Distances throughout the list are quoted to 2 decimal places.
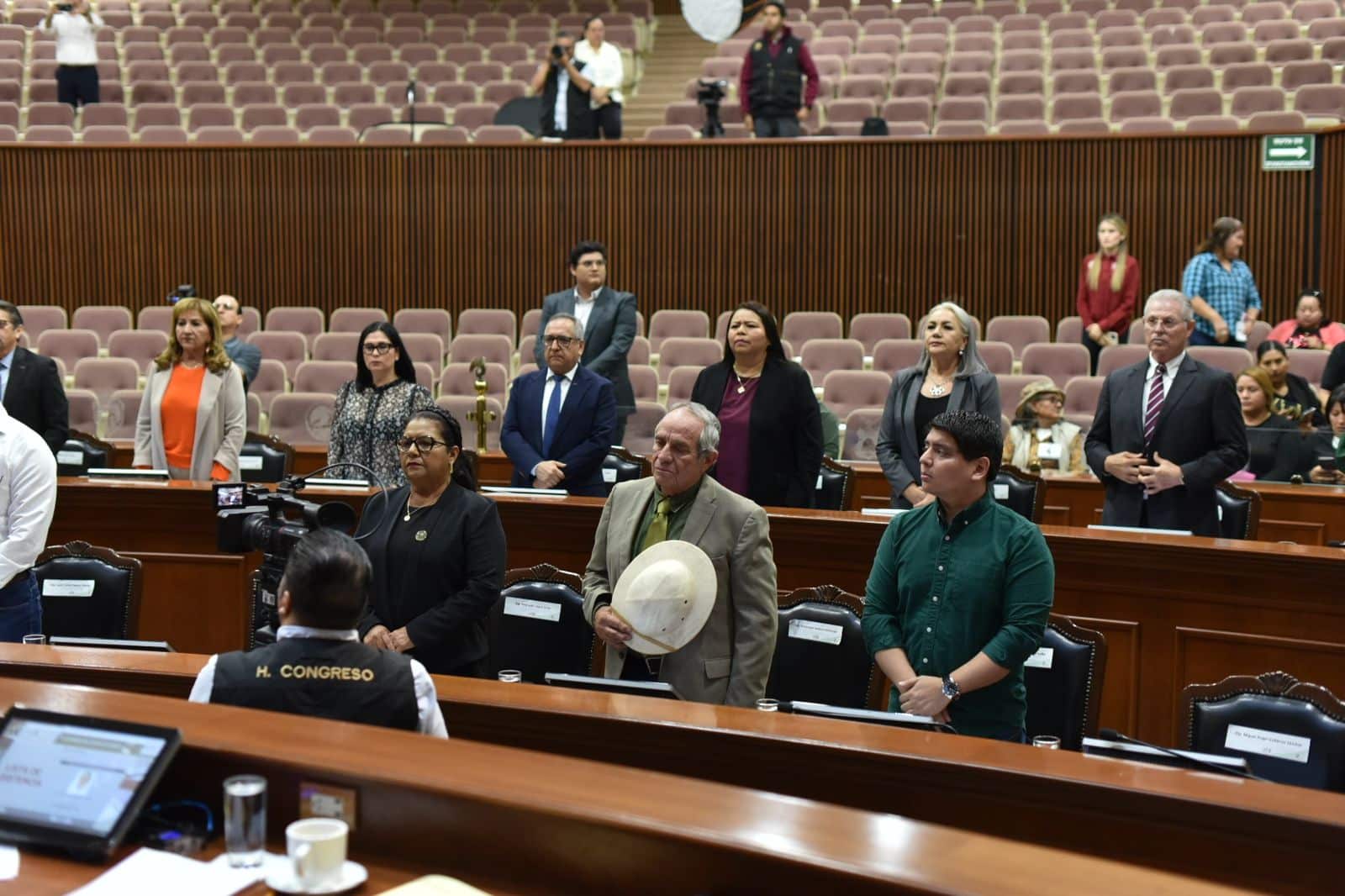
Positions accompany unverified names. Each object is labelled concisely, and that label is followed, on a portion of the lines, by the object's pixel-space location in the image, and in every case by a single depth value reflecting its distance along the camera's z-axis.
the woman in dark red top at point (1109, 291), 7.77
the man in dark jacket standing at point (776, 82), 9.07
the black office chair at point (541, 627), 3.41
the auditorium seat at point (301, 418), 6.81
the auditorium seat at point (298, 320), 8.99
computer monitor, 1.75
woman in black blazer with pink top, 4.26
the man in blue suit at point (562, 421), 4.69
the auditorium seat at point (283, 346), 8.38
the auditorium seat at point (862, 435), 5.99
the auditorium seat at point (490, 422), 6.42
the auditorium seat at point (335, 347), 8.20
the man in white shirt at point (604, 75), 9.56
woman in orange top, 4.92
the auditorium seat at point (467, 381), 7.58
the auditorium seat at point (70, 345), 8.32
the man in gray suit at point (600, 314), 6.17
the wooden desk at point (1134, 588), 3.61
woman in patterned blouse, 4.34
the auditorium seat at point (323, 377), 7.58
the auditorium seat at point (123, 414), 6.90
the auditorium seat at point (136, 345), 8.32
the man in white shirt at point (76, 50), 10.80
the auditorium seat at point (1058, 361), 7.49
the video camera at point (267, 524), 2.82
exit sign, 8.46
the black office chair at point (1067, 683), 3.02
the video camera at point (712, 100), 9.25
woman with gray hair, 4.14
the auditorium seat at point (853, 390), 7.13
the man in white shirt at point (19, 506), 3.36
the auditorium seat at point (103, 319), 9.02
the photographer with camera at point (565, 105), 9.59
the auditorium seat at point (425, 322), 8.84
